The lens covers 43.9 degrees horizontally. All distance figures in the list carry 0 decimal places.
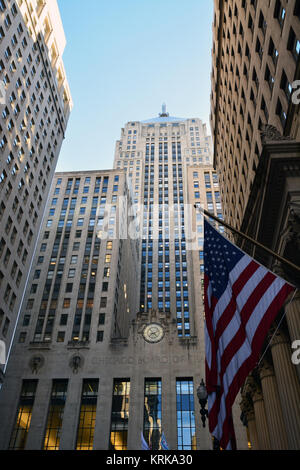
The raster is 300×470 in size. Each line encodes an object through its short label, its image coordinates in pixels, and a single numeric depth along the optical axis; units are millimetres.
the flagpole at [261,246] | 11508
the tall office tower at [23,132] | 46719
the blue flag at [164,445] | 30188
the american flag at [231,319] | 11500
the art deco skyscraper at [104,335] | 62594
